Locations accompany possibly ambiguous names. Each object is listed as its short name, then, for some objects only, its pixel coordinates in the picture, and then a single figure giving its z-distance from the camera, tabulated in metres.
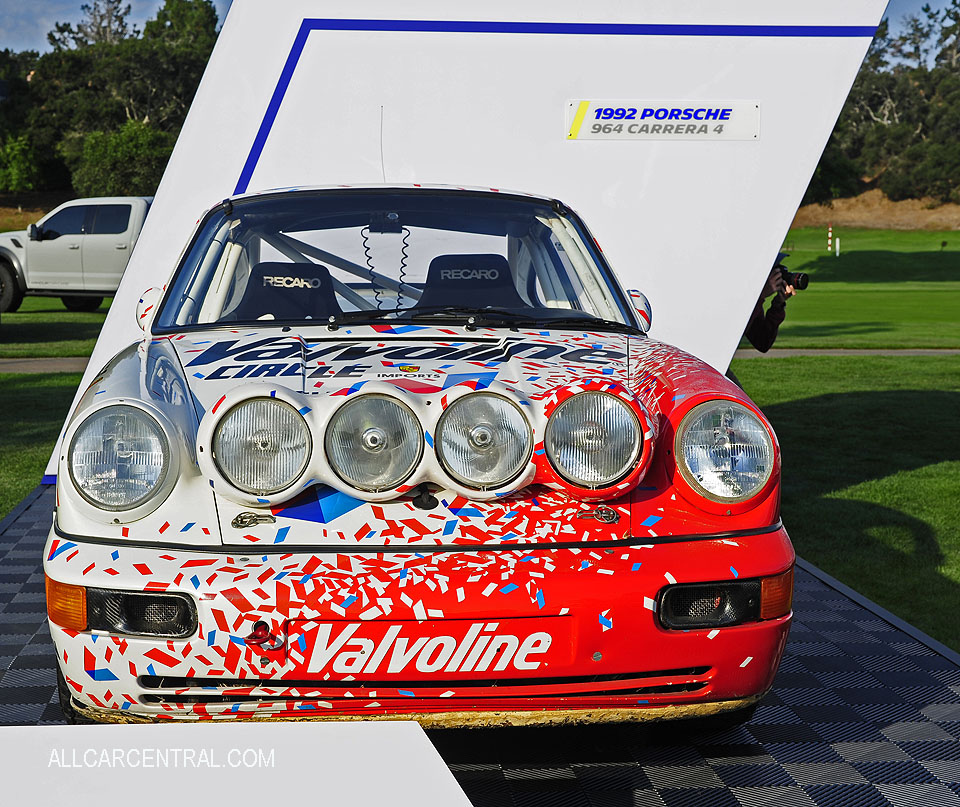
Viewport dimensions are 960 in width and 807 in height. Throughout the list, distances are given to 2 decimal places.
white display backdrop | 5.62
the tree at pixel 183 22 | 90.19
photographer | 5.85
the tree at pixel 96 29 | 96.56
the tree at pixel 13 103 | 67.44
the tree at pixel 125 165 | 56.50
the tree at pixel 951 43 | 98.31
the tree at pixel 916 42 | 101.69
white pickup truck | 19.89
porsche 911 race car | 2.18
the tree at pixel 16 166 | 62.81
